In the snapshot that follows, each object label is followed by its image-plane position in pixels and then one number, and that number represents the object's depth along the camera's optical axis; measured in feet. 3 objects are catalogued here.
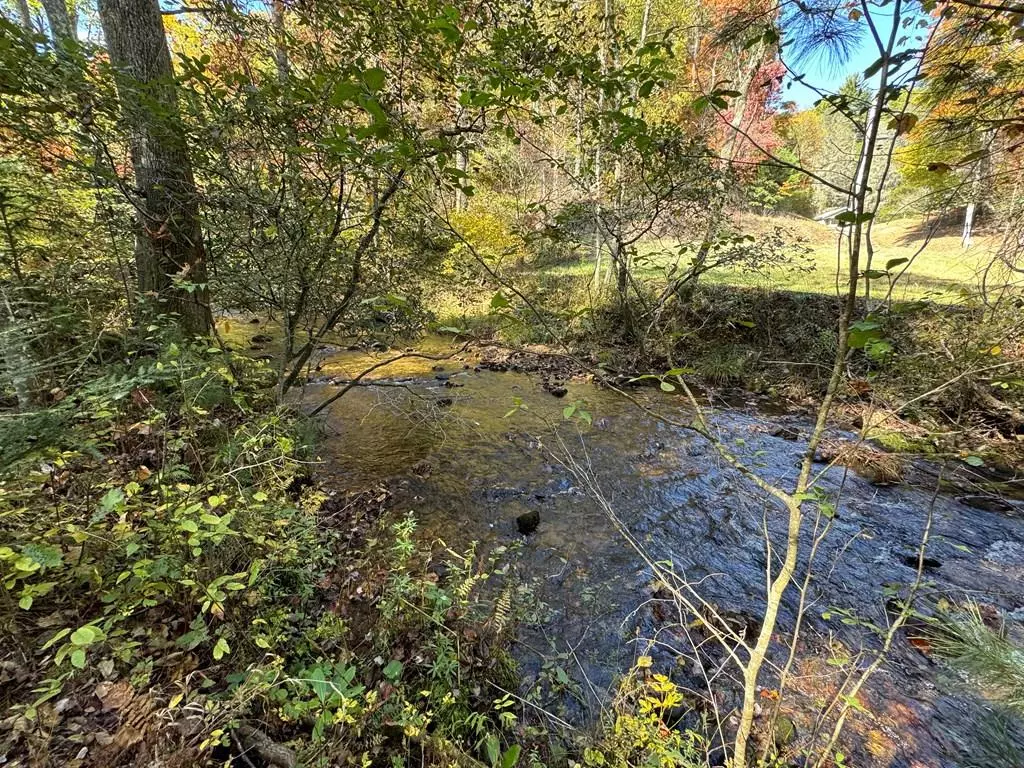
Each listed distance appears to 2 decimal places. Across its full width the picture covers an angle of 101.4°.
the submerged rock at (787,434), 19.27
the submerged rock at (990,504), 14.29
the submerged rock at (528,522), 12.84
